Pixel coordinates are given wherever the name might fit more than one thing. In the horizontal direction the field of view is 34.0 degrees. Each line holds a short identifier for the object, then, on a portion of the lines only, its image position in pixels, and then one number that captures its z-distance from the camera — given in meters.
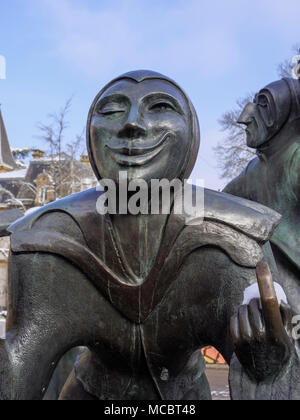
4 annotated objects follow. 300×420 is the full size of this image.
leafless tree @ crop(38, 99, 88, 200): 17.86
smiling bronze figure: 1.72
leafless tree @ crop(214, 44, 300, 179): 15.36
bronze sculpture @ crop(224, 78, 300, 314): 2.60
